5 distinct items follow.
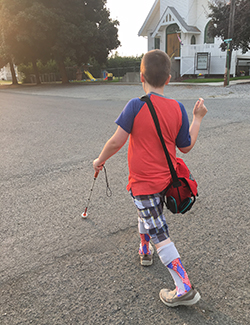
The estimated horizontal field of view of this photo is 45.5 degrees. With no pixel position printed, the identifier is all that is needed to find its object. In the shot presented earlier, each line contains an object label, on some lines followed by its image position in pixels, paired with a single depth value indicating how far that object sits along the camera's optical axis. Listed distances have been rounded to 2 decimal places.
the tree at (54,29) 24.22
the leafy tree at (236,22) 18.19
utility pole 16.48
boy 2.05
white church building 25.31
